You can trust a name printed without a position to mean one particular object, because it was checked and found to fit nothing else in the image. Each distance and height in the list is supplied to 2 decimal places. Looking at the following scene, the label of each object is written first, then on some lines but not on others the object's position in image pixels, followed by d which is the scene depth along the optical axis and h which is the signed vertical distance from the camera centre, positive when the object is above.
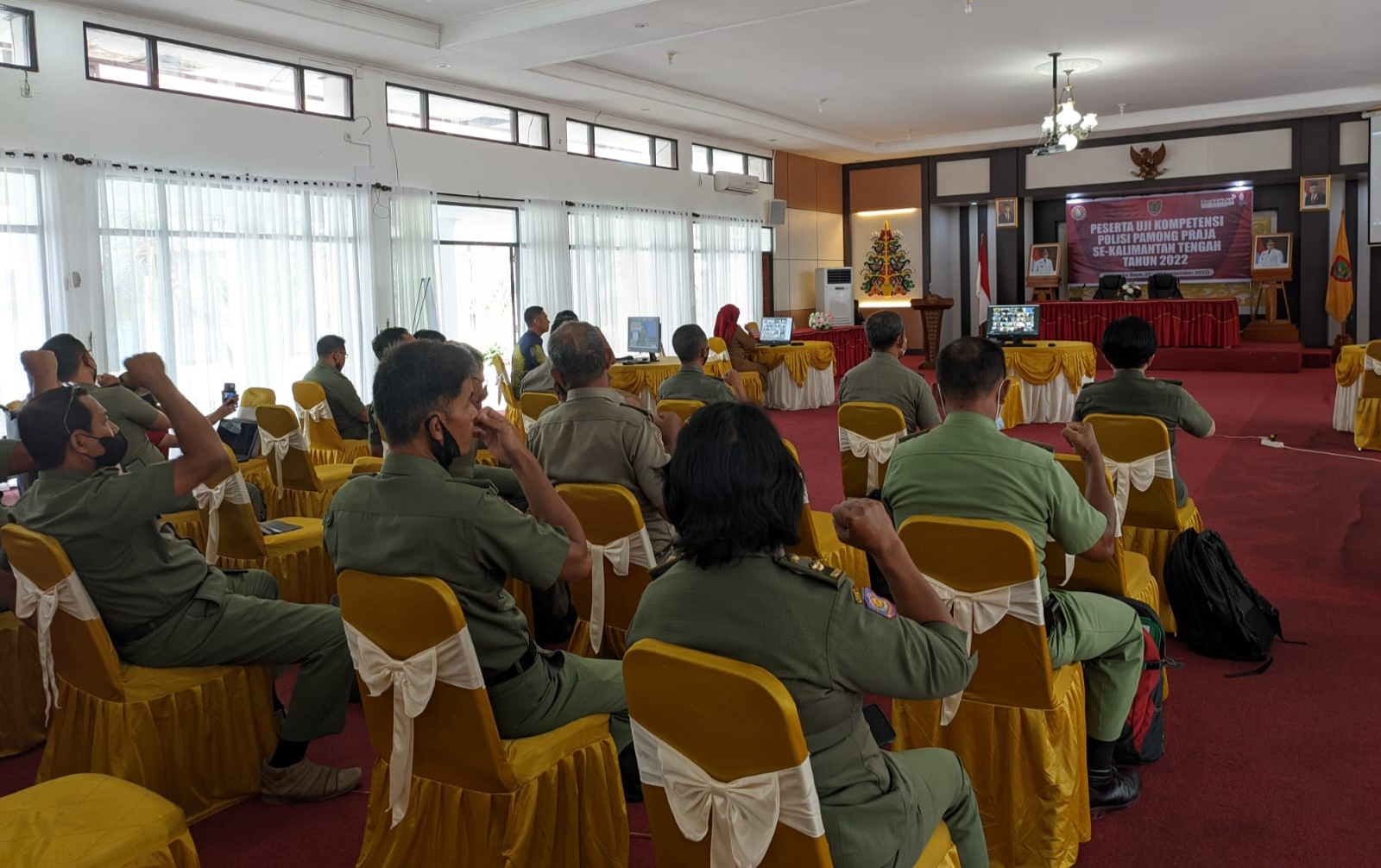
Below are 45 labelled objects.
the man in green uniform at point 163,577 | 2.54 -0.59
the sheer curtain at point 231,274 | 7.71 +0.65
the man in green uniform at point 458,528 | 2.12 -0.38
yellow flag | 14.02 +0.67
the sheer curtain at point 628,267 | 12.16 +0.99
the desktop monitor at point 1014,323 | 10.79 +0.16
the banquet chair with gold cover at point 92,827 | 1.82 -0.88
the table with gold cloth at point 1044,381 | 9.81 -0.44
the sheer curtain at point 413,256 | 9.89 +0.93
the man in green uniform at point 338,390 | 6.15 -0.24
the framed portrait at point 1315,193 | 14.16 +1.94
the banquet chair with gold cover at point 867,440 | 4.77 -0.48
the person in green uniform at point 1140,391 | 4.02 -0.22
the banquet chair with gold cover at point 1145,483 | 3.85 -0.57
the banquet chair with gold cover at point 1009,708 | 2.27 -0.90
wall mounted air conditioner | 14.38 +2.31
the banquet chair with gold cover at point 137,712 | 2.52 -0.97
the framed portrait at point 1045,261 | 16.38 +1.23
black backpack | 3.72 -1.01
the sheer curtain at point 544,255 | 11.48 +1.04
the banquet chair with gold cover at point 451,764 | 2.01 -0.91
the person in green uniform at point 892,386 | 4.96 -0.22
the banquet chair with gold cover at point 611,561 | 3.00 -0.65
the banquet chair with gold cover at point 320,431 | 5.98 -0.48
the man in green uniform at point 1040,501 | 2.48 -0.41
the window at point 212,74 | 7.66 +2.30
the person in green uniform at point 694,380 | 5.56 -0.20
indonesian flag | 16.39 +0.77
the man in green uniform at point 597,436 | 3.36 -0.30
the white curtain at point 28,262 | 6.95 +0.66
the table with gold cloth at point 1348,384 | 8.04 -0.43
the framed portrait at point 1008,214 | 16.42 +2.00
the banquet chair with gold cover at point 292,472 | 5.09 -0.62
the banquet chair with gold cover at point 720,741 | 1.43 -0.59
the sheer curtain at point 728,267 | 14.42 +1.11
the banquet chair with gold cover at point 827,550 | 3.62 -0.78
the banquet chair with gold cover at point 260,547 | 3.96 -0.79
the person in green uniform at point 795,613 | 1.57 -0.43
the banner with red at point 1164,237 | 15.27 +1.52
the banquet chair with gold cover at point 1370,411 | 7.71 -0.61
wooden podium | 16.09 +0.36
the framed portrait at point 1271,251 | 14.70 +1.19
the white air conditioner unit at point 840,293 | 16.42 +0.77
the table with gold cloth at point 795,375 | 11.68 -0.39
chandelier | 10.26 +2.21
